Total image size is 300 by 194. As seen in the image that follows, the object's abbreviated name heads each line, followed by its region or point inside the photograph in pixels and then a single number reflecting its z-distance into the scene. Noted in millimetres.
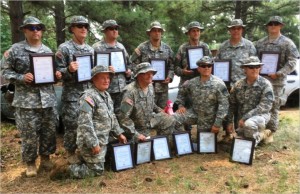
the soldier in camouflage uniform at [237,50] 5730
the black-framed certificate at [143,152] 4734
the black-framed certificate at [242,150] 4785
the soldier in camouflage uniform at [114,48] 5117
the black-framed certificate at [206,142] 5215
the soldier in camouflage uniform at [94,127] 4133
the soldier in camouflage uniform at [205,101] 5199
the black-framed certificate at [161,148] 4929
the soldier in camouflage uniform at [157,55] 5633
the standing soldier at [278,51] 5762
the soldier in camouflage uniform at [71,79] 4641
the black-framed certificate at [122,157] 4523
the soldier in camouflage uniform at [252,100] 5020
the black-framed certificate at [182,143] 5141
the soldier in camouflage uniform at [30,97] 4301
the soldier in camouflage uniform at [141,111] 4793
